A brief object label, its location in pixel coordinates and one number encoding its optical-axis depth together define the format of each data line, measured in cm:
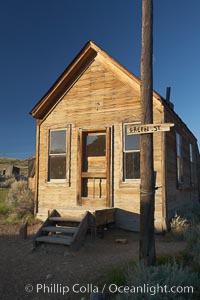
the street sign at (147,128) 532
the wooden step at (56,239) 787
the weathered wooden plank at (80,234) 775
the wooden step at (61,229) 832
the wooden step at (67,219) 911
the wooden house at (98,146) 1037
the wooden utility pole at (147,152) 530
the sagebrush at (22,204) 1327
